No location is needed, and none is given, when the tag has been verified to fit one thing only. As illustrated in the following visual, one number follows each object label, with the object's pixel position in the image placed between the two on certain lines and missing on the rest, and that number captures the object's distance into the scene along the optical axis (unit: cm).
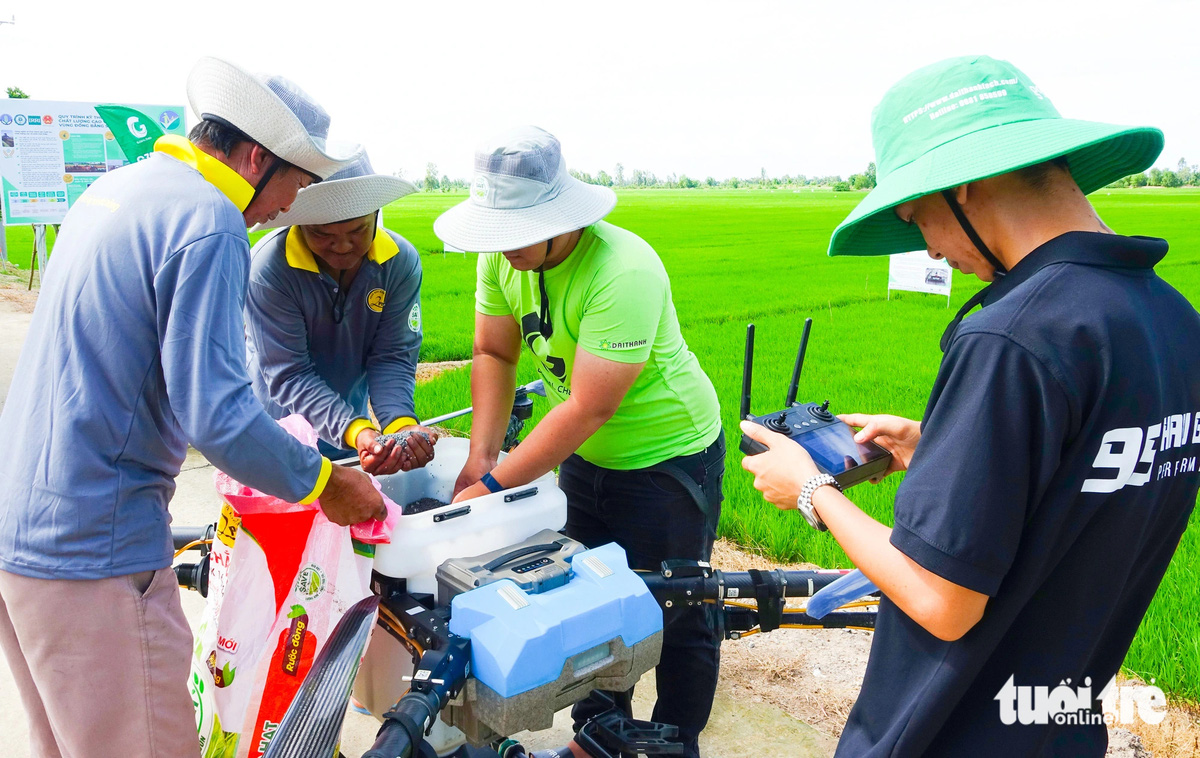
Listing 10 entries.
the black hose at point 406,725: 121
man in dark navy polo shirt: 95
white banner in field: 1136
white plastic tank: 172
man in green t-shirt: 197
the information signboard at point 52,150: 737
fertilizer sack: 167
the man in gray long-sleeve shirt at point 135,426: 147
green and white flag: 734
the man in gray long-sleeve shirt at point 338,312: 238
